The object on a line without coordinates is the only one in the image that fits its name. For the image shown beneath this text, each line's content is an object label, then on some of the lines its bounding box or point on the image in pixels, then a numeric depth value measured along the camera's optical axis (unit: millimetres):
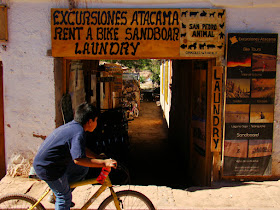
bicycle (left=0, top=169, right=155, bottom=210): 3510
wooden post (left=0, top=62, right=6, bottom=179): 5727
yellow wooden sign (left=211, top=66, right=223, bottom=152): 5445
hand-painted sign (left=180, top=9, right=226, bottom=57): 5344
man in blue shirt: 3141
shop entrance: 6395
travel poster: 5395
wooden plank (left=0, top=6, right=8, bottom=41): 5332
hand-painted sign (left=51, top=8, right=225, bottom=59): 5352
